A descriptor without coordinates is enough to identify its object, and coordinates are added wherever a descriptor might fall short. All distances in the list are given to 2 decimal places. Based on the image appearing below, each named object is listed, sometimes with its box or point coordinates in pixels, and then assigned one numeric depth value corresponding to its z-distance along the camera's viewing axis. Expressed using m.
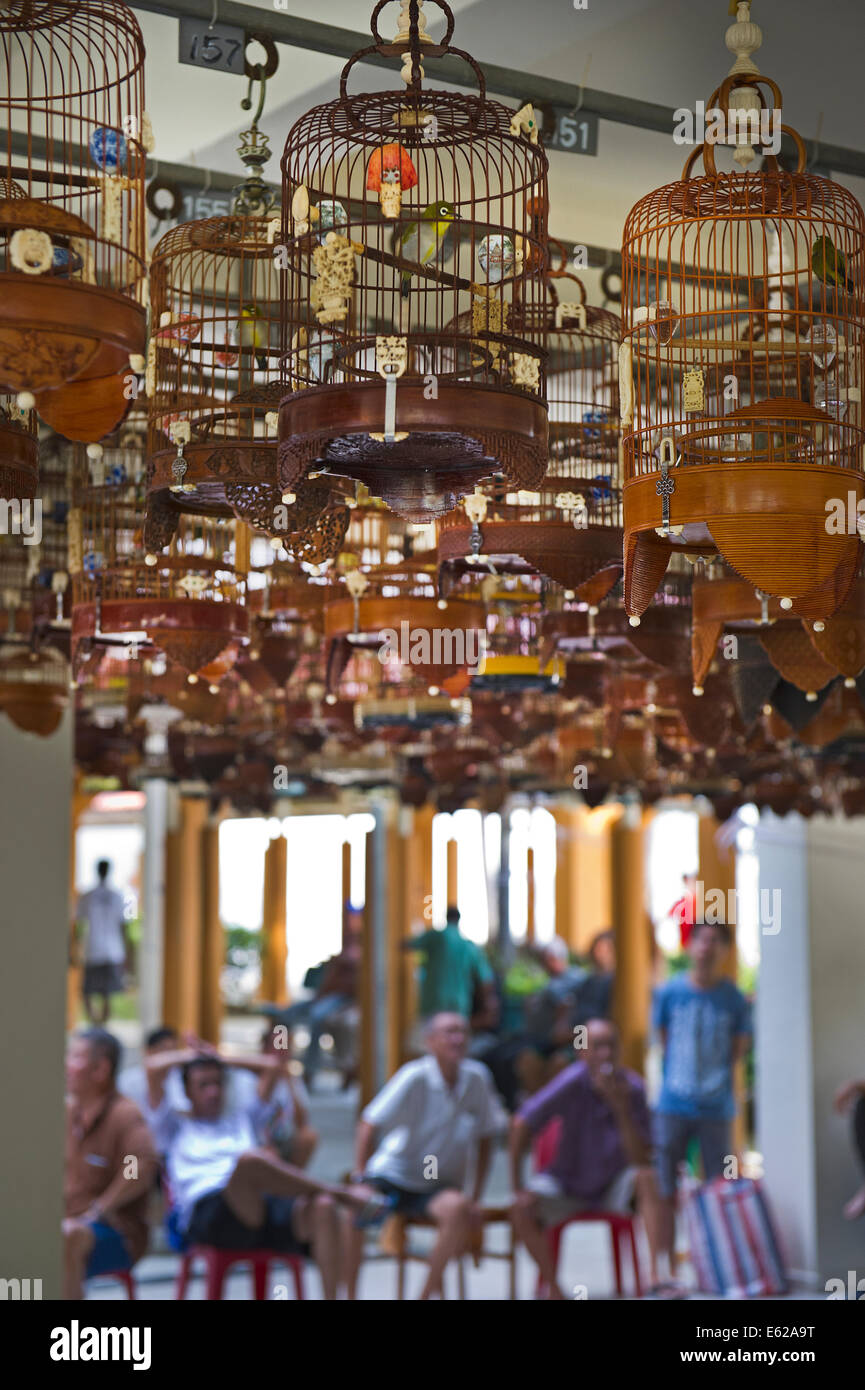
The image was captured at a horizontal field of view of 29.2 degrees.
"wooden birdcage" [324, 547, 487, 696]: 5.62
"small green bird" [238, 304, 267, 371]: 4.81
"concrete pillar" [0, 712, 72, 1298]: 7.77
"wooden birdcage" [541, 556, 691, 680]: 5.63
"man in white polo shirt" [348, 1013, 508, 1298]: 11.10
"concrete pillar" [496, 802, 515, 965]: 21.80
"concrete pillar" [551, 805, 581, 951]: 22.80
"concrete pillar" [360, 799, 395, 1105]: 15.55
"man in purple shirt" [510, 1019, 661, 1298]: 11.55
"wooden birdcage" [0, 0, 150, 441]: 3.22
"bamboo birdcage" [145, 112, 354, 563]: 4.33
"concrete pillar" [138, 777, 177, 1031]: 17.89
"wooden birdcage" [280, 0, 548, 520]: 3.50
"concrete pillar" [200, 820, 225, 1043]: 17.61
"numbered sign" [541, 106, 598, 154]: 5.89
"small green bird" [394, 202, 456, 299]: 3.94
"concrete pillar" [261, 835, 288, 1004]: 19.92
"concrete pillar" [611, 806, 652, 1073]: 18.23
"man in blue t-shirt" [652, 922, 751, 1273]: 13.12
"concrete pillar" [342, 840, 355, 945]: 20.75
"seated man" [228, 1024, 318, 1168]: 11.23
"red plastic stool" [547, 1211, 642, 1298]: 11.65
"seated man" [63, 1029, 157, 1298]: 10.05
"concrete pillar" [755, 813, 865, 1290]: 13.41
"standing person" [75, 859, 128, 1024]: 19.27
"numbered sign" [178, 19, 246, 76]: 5.21
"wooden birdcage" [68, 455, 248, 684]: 5.28
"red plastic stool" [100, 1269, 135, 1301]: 10.02
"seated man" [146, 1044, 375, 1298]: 10.02
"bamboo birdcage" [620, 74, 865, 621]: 3.72
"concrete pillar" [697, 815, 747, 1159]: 19.81
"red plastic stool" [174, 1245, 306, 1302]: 9.98
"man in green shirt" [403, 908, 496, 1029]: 17.06
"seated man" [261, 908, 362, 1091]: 19.77
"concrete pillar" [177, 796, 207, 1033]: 17.62
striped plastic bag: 12.88
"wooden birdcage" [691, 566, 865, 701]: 4.79
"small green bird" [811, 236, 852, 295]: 4.02
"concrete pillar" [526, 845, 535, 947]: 22.70
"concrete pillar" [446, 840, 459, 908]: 21.81
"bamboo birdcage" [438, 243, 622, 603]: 4.67
